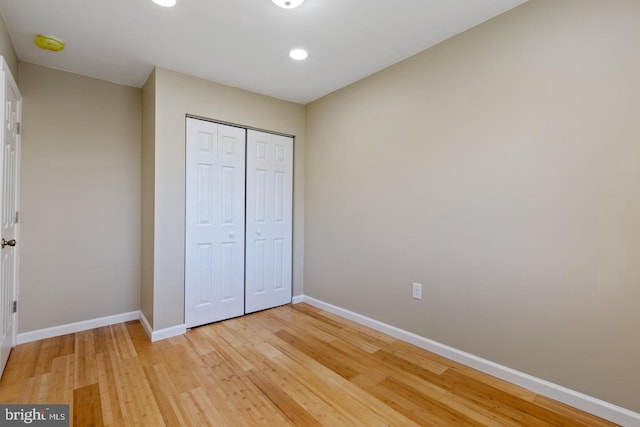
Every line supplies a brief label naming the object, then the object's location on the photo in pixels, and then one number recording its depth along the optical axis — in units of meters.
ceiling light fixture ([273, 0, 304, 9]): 1.89
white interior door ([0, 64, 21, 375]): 2.09
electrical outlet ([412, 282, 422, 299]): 2.58
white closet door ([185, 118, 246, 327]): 2.97
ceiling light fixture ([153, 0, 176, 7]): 1.90
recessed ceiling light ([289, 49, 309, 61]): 2.52
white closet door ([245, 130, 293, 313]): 3.40
